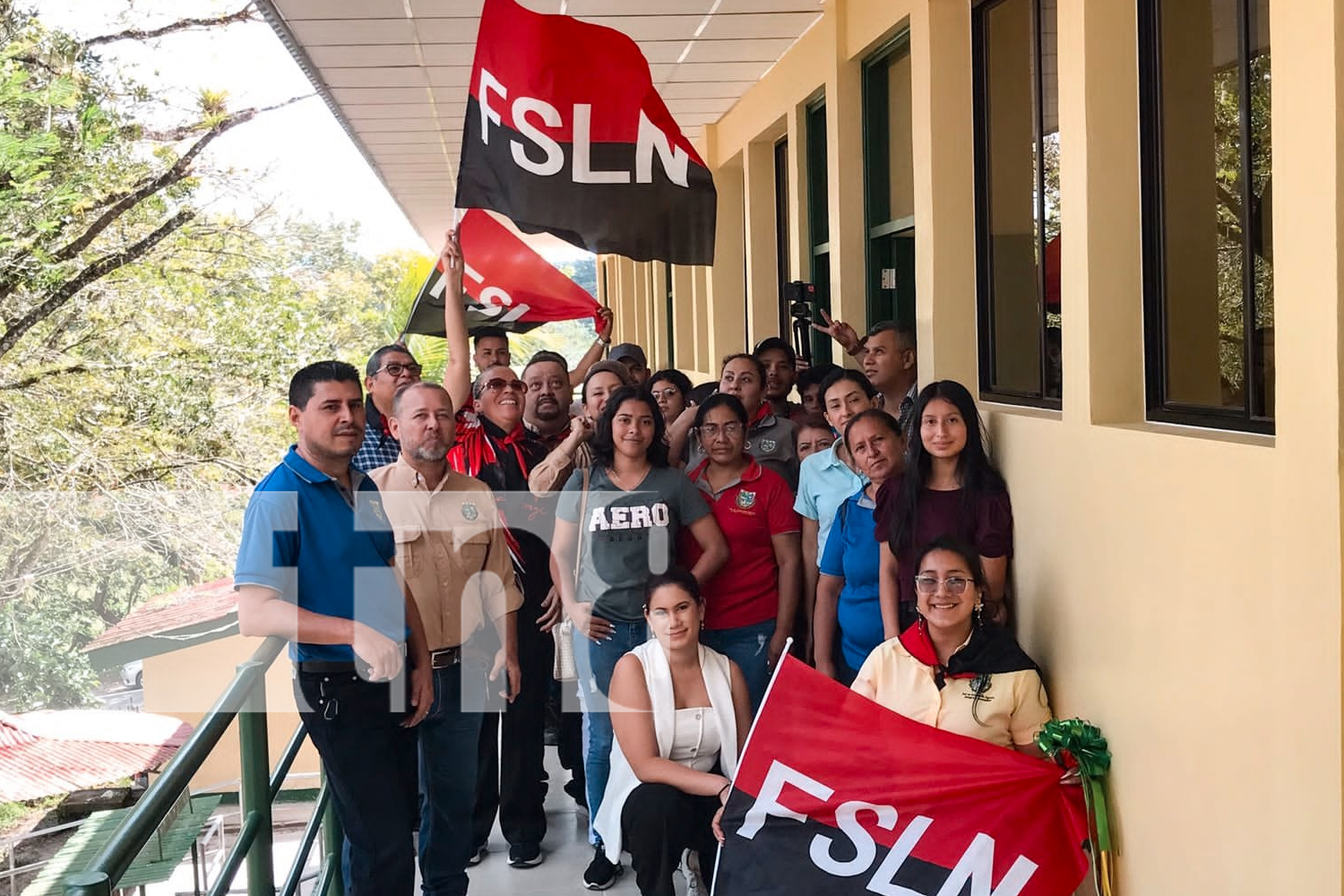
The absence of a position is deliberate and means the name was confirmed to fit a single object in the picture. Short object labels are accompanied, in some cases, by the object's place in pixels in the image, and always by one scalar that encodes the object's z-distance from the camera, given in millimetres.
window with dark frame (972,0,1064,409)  5336
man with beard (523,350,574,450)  5754
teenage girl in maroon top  4445
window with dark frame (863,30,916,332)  7242
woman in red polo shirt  5191
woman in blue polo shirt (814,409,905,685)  4664
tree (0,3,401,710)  19609
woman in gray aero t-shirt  4977
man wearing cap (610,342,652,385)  7711
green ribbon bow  3916
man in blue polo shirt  3688
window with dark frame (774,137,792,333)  10273
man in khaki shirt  4391
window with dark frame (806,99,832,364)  8664
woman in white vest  4402
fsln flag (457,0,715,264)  5531
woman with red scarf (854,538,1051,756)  4027
